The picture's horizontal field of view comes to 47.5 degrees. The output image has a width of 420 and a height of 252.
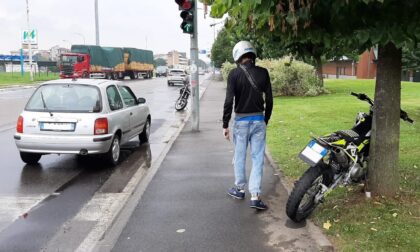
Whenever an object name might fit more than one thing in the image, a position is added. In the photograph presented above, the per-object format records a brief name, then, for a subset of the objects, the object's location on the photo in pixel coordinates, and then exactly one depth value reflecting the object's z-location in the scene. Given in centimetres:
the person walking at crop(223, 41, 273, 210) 548
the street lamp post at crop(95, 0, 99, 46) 4834
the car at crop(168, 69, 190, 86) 4388
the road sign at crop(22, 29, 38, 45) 4934
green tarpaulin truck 4269
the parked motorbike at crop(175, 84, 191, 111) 2000
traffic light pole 1266
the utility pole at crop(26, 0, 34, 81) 4707
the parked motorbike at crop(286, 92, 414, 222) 480
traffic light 1176
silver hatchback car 795
